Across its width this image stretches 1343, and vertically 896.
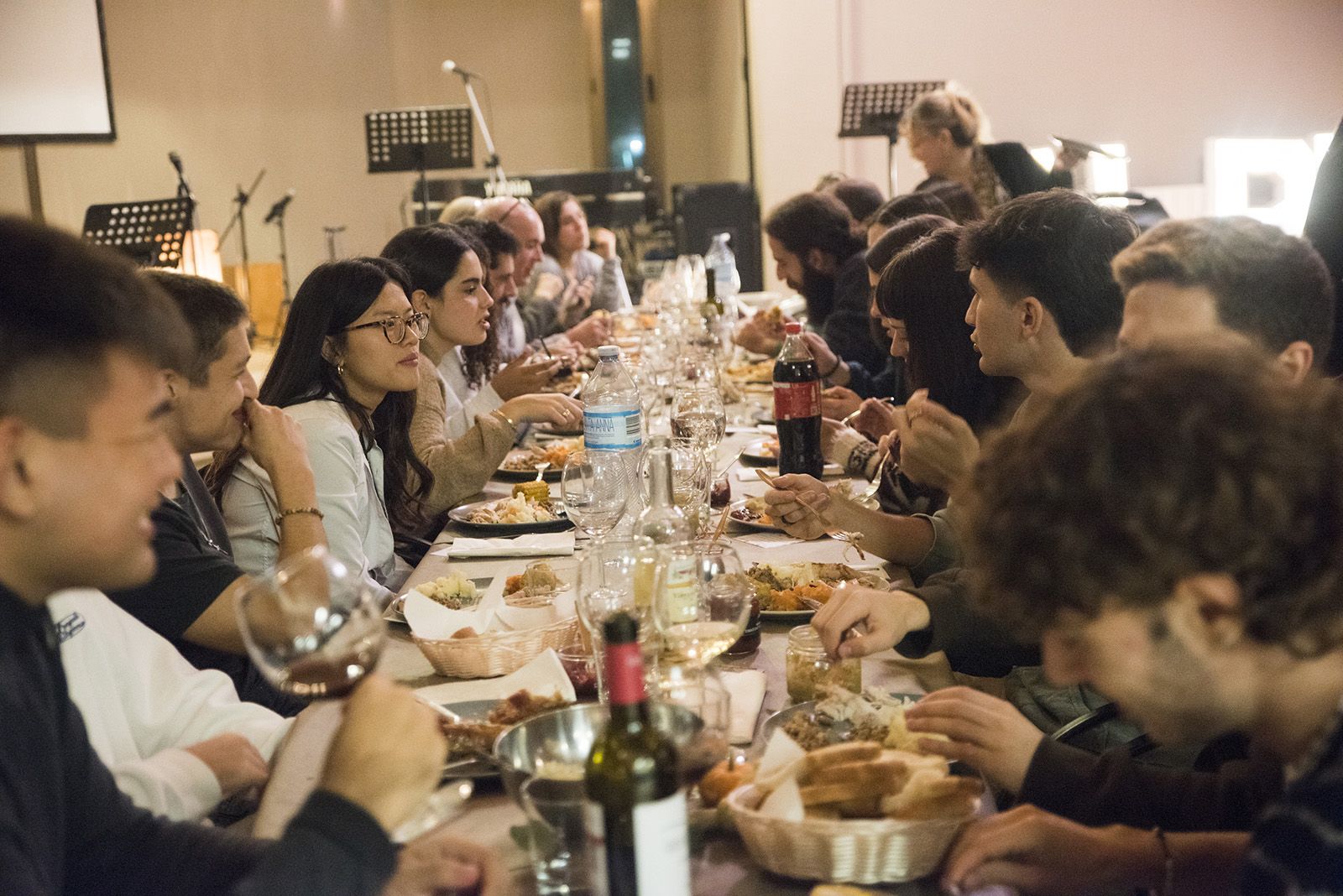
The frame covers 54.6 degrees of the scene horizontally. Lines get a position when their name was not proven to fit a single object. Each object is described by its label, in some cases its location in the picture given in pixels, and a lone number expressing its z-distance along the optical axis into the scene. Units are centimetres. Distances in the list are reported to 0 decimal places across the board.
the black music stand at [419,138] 847
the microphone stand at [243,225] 1087
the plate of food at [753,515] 250
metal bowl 120
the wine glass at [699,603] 138
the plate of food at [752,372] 461
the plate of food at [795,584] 188
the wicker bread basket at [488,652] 168
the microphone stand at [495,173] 815
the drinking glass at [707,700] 117
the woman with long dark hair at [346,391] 255
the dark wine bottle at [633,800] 95
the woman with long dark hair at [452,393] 309
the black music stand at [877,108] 768
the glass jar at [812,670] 153
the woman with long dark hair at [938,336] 275
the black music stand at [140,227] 630
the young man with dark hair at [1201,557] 90
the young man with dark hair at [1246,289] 159
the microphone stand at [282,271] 1101
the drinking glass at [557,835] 109
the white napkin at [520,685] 152
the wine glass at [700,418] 264
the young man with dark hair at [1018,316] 224
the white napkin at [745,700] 144
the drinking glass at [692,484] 230
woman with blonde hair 596
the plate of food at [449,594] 197
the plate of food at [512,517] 258
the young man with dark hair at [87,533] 97
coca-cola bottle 288
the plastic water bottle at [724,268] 582
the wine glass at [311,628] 108
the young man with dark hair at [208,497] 188
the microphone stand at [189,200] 661
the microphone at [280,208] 1062
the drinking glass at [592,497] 222
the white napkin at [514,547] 238
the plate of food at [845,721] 134
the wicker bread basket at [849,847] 108
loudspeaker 943
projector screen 736
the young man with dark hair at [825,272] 466
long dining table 114
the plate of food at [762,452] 317
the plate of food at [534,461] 323
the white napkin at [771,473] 299
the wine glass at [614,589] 148
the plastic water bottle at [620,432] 247
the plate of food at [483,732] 136
